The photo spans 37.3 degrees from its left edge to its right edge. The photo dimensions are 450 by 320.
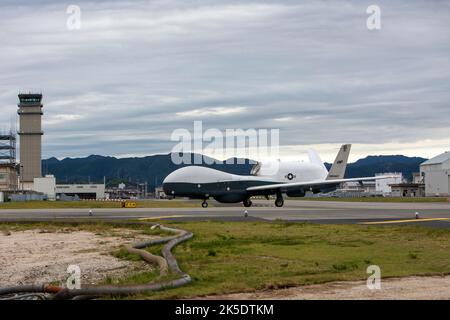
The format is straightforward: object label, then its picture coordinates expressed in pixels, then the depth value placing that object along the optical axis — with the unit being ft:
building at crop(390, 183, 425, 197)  562.50
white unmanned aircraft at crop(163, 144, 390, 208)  207.72
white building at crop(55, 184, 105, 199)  633.61
